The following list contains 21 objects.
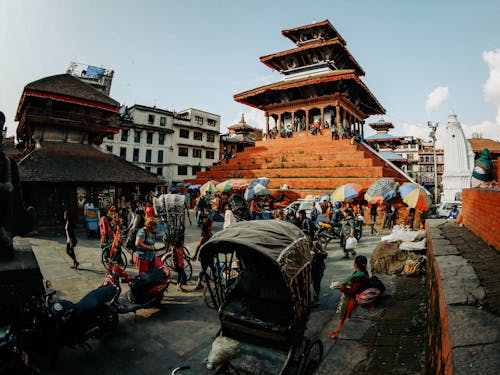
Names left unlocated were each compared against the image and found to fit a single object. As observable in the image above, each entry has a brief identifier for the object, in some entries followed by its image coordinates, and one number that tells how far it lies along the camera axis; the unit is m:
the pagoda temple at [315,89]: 27.77
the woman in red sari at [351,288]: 4.77
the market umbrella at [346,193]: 14.12
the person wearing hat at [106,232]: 8.70
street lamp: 28.38
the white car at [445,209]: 15.76
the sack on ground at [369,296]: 5.16
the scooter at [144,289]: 5.54
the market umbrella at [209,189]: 19.35
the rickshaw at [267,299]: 3.58
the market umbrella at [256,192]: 17.48
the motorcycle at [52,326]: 3.97
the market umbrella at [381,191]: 13.55
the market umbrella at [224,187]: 19.52
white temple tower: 16.78
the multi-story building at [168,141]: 38.09
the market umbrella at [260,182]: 18.39
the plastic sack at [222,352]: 3.36
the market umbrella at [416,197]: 12.08
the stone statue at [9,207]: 4.49
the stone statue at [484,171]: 6.37
